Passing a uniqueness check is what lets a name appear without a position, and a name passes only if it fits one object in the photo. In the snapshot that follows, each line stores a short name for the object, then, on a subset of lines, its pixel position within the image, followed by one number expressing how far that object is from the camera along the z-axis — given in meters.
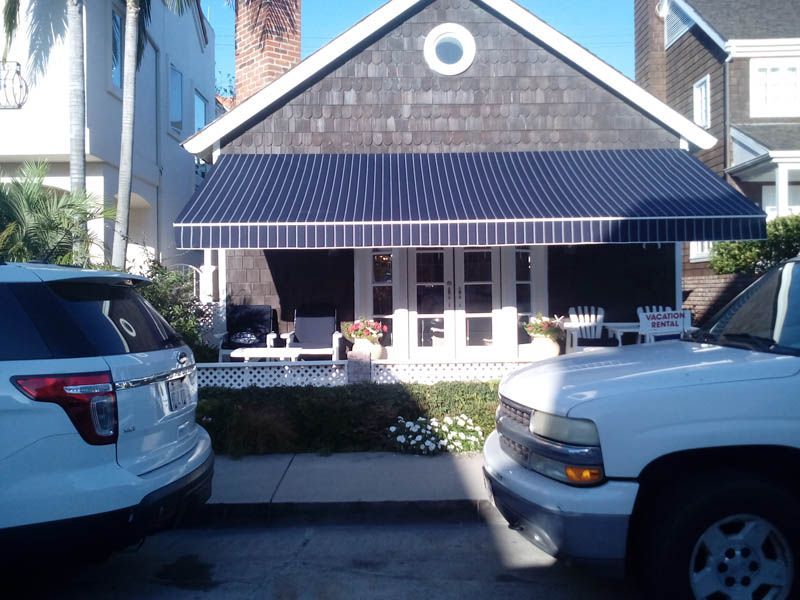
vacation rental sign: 9.86
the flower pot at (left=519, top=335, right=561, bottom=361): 10.83
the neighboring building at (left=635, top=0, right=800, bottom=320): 16.23
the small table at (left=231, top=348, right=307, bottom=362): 10.08
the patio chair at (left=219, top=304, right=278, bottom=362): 11.30
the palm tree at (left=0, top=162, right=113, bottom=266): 8.33
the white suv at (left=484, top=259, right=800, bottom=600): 3.83
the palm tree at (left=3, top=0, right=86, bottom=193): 10.28
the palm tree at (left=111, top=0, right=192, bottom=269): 10.52
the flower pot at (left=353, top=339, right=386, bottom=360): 10.62
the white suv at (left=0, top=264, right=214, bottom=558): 3.84
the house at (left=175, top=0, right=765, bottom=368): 11.35
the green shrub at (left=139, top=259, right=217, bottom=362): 9.64
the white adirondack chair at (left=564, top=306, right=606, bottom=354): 11.35
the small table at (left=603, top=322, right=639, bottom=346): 10.96
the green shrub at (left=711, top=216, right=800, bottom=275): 13.70
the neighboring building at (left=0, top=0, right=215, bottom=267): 11.23
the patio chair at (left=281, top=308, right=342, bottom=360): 11.23
